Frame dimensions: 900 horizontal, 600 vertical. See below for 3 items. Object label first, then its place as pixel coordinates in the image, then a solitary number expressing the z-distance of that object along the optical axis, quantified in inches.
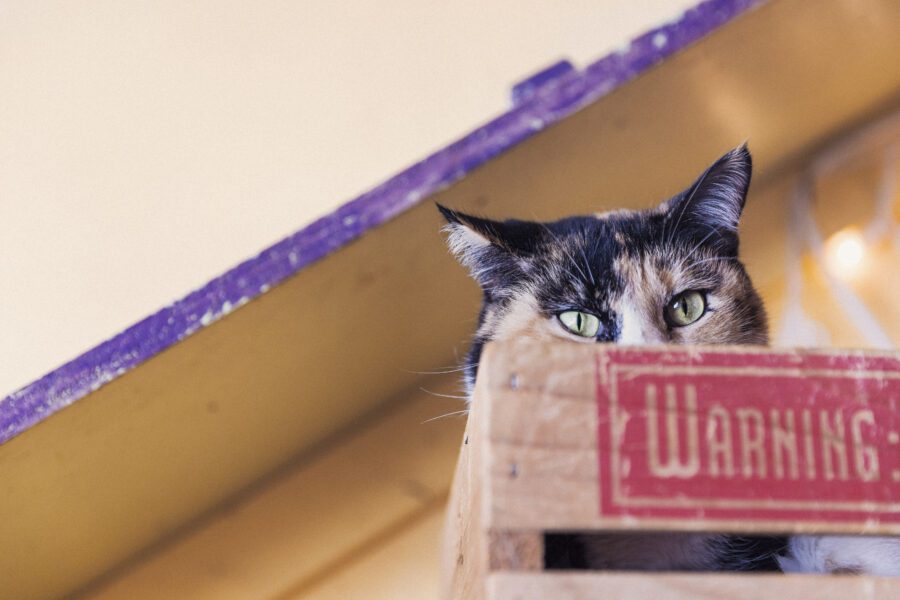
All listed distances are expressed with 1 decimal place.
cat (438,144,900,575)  40.1
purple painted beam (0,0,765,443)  37.7
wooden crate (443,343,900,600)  23.2
